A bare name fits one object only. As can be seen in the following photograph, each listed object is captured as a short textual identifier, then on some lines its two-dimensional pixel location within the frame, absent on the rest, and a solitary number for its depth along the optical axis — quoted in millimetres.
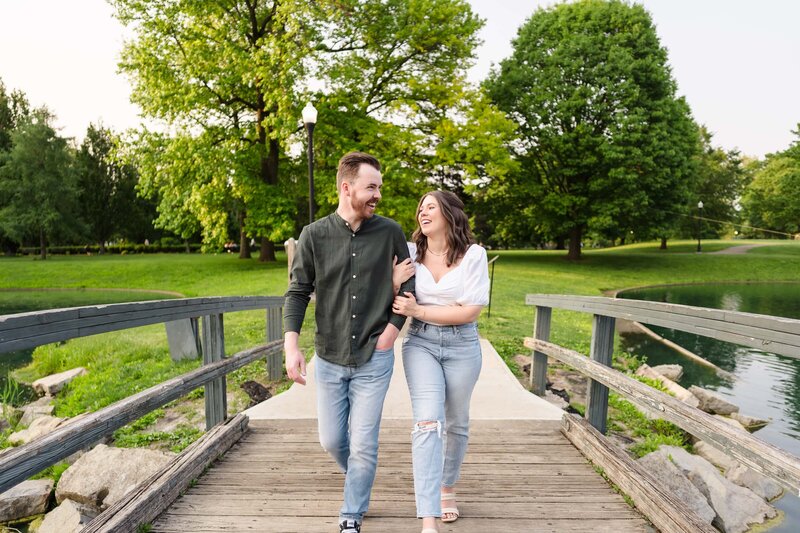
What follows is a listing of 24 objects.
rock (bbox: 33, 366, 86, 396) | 8078
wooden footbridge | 2242
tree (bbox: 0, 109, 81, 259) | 33094
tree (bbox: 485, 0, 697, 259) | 25891
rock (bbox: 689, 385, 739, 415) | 7195
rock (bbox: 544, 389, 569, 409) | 5957
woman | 2451
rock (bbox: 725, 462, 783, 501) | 5008
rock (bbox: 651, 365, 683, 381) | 8680
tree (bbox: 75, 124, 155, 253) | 40750
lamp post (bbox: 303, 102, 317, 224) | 10723
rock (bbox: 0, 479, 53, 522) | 4068
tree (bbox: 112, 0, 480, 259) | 18328
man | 2516
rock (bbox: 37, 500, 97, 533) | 3475
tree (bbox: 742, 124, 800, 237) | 38938
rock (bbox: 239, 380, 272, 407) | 6295
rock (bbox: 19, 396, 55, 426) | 6658
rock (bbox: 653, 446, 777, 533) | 4285
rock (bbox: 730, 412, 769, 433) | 7062
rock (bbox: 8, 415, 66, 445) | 5602
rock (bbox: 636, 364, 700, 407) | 6935
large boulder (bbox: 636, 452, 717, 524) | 3947
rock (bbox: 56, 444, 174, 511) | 4039
